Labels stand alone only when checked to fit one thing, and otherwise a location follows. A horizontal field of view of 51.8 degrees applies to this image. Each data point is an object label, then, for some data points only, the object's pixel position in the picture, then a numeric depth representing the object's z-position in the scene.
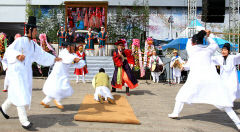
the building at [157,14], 30.45
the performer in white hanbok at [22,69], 4.36
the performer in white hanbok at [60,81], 5.82
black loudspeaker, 14.39
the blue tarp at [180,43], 14.83
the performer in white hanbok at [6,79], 8.30
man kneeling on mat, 7.14
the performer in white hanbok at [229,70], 6.37
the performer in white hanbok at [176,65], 13.13
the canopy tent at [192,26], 15.95
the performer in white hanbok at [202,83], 4.92
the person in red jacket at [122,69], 8.73
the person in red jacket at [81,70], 12.17
